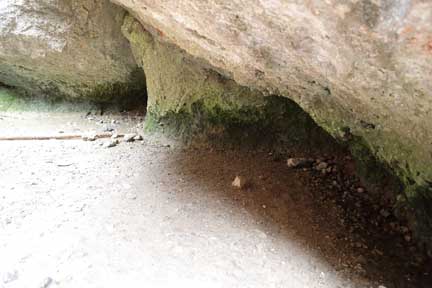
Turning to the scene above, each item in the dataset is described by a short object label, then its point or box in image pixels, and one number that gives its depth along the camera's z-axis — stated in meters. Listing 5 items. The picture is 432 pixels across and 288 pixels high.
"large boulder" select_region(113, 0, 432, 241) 1.02
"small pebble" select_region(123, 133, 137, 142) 2.30
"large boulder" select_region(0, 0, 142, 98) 2.40
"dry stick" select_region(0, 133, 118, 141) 2.24
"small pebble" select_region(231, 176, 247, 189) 1.81
